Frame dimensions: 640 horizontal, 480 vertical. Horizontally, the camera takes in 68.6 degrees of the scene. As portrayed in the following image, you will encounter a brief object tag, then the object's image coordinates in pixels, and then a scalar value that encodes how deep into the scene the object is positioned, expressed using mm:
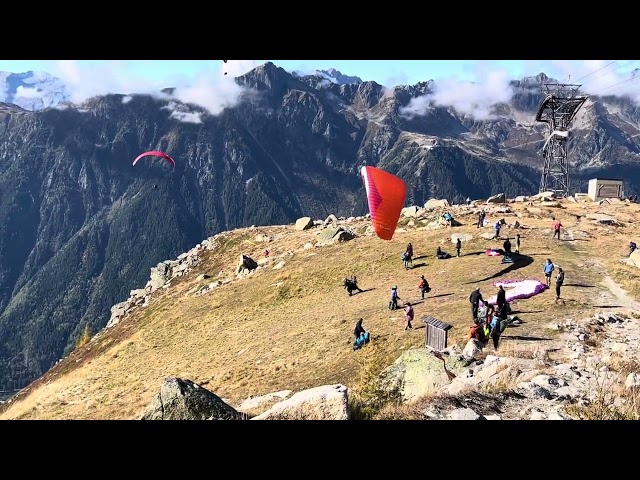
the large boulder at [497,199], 68494
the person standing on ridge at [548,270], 29953
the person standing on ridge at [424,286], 32331
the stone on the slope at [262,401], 17083
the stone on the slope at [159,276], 68881
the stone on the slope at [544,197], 70062
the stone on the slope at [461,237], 44262
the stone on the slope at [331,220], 73000
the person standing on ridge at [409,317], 27250
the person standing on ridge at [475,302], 24875
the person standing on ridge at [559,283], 25831
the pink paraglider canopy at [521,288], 29484
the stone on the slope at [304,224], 70750
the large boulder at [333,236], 56000
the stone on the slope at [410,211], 63794
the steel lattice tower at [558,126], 79812
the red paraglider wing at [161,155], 63094
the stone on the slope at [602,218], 53438
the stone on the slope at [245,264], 56375
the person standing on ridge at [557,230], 44156
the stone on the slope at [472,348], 19172
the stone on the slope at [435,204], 69438
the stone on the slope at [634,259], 34469
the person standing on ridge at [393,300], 31422
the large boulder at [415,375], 14656
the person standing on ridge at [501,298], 23694
